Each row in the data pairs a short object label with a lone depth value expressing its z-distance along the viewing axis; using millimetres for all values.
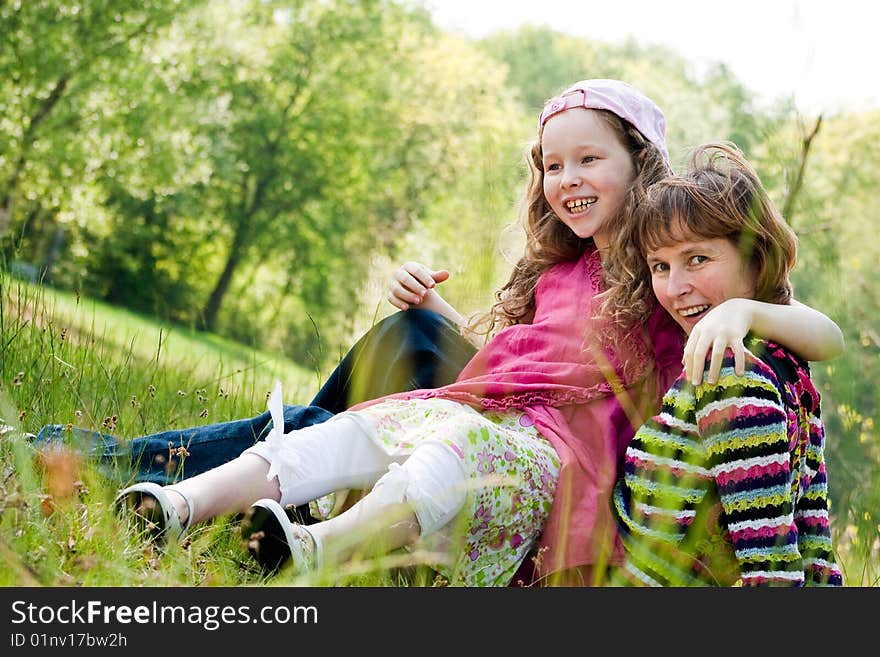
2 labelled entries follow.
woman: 1780
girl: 1914
